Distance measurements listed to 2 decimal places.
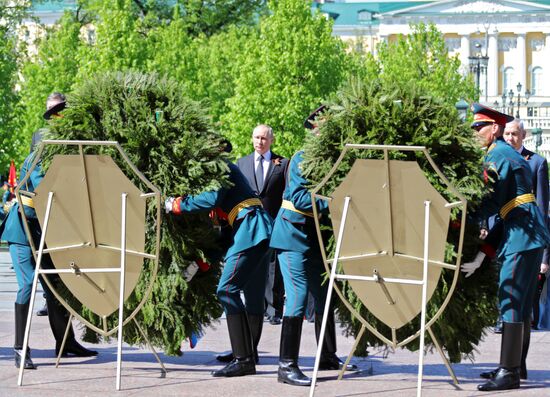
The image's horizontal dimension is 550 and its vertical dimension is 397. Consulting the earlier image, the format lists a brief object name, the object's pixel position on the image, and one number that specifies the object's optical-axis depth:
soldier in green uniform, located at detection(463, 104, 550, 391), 13.06
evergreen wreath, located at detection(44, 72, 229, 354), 13.80
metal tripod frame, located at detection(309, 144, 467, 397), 11.73
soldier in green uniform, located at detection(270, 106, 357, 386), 13.36
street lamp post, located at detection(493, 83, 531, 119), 105.06
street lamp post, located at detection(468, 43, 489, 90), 79.89
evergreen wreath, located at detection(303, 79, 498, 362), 12.82
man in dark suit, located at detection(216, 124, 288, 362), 19.69
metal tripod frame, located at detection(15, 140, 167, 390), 12.74
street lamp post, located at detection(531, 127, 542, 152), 99.55
